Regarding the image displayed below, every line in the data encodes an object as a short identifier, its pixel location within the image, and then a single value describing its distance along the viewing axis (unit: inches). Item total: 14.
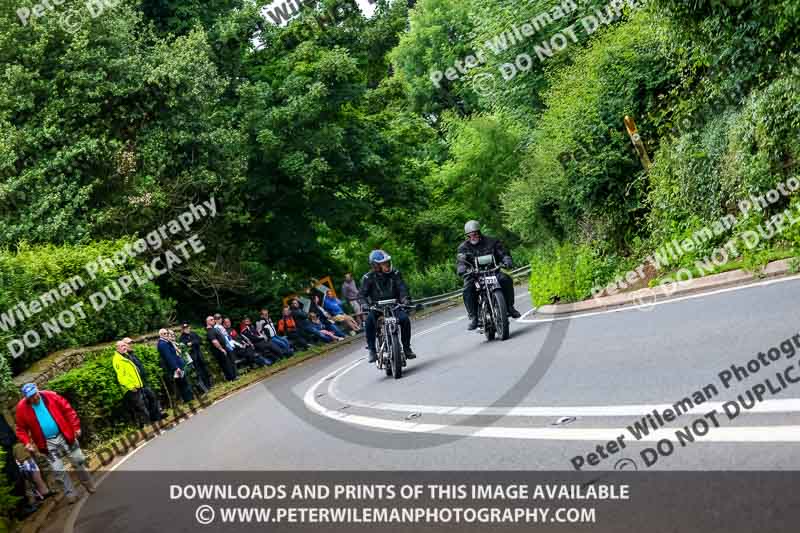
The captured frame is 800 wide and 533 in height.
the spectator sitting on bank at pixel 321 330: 1150.3
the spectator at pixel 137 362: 703.7
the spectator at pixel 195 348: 856.9
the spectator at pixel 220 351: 916.0
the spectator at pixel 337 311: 1207.6
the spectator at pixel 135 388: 690.7
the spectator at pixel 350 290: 1260.3
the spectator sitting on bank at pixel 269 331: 1048.2
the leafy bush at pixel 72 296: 710.5
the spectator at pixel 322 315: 1178.6
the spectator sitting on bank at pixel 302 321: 1136.8
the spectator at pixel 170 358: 773.3
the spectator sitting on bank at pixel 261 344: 1032.2
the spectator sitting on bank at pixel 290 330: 1103.0
